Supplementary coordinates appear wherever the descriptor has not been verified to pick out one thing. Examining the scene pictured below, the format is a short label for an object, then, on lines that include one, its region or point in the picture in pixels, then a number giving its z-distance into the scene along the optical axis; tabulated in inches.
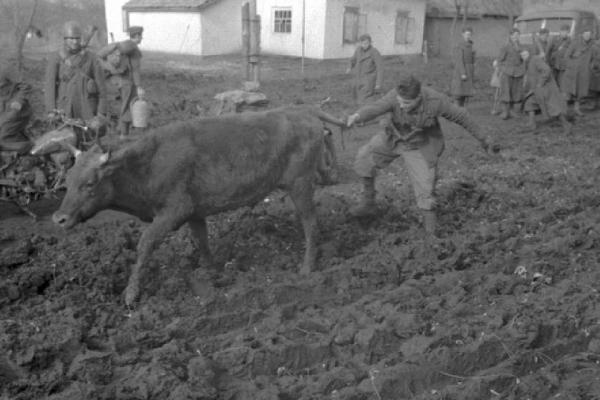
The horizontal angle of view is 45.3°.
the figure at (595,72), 628.7
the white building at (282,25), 980.6
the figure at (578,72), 619.2
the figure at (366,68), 566.3
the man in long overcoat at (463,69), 591.2
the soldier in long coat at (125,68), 445.1
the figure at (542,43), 604.4
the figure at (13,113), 303.7
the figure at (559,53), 634.8
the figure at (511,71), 581.7
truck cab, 722.2
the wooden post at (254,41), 561.0
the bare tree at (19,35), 603.8
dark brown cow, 214.5
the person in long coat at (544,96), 536.1
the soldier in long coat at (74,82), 328.5
